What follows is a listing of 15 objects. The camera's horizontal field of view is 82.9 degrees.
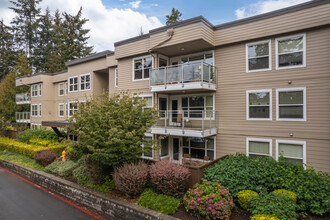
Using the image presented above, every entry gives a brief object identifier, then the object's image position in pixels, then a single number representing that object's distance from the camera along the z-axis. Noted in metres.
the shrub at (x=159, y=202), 6.22
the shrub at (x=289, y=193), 5.91
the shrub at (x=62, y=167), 10.03
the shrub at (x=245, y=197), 6.28
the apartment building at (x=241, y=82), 8.87
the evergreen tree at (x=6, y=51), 40.42
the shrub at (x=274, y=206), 5.28
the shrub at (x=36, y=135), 19.33
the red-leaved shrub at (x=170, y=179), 6.97
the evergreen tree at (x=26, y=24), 38.84
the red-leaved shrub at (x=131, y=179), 7.08
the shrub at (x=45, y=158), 12.39
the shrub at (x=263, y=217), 5.10
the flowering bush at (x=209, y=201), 5.74
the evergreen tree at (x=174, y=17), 30.30
